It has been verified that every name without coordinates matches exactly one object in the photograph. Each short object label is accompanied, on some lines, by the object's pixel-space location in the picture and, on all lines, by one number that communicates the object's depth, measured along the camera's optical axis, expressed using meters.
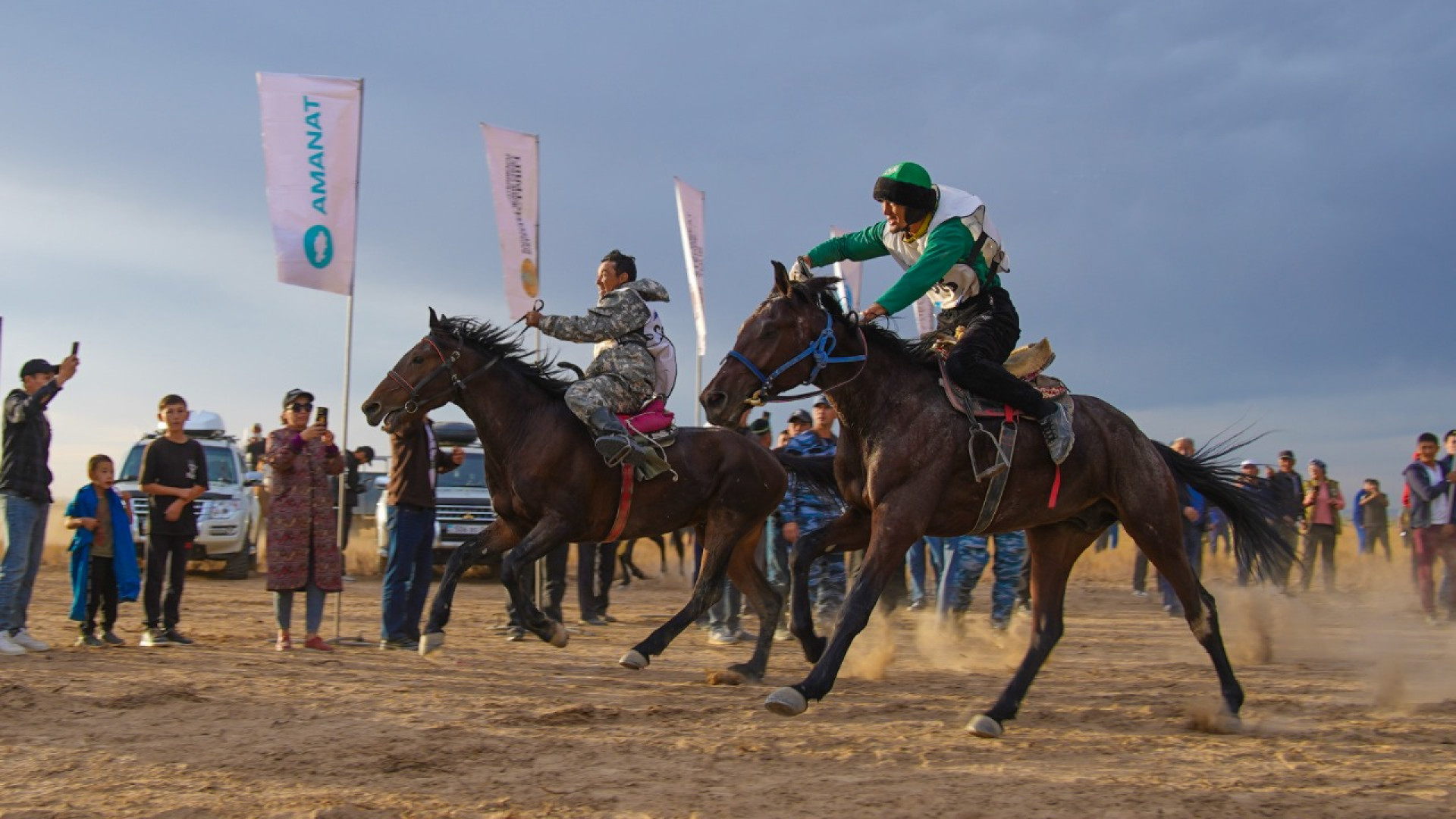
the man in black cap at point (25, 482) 7.93
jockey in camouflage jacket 7.41
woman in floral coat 8.53
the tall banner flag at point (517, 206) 13.00
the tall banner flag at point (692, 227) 18.50
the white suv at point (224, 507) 15.93
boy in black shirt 8.81
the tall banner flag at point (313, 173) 10.27
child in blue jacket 8.67
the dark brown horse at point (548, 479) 7.38
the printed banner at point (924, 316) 19.64
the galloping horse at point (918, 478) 5.46
